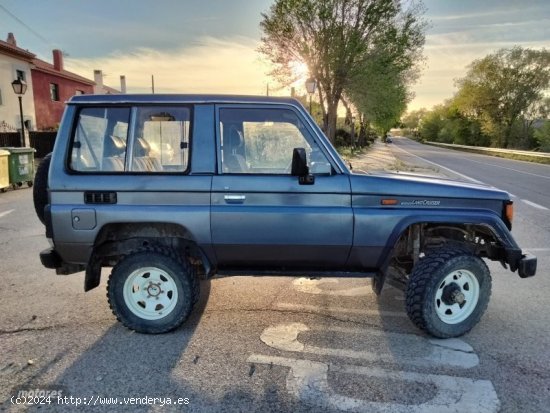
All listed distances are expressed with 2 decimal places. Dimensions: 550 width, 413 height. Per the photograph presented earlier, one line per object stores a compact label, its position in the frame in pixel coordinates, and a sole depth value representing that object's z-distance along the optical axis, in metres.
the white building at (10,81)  24.20
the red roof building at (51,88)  29.14
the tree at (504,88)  53.12
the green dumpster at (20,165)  12.10
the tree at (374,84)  24.95
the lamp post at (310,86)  19.25
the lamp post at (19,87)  15.33
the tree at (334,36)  24.52
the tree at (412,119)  168.62
